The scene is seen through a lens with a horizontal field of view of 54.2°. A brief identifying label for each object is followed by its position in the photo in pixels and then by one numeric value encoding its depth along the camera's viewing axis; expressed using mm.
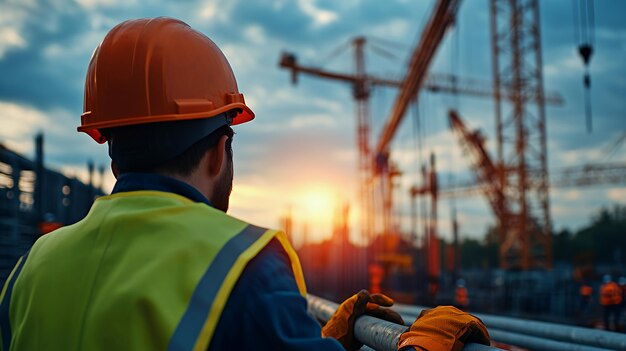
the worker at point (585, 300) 20669
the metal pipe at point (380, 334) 1721
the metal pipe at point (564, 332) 2317
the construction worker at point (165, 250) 1137
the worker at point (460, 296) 21281
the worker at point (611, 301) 17141
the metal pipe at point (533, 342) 2480
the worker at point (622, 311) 17456
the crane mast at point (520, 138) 33406
